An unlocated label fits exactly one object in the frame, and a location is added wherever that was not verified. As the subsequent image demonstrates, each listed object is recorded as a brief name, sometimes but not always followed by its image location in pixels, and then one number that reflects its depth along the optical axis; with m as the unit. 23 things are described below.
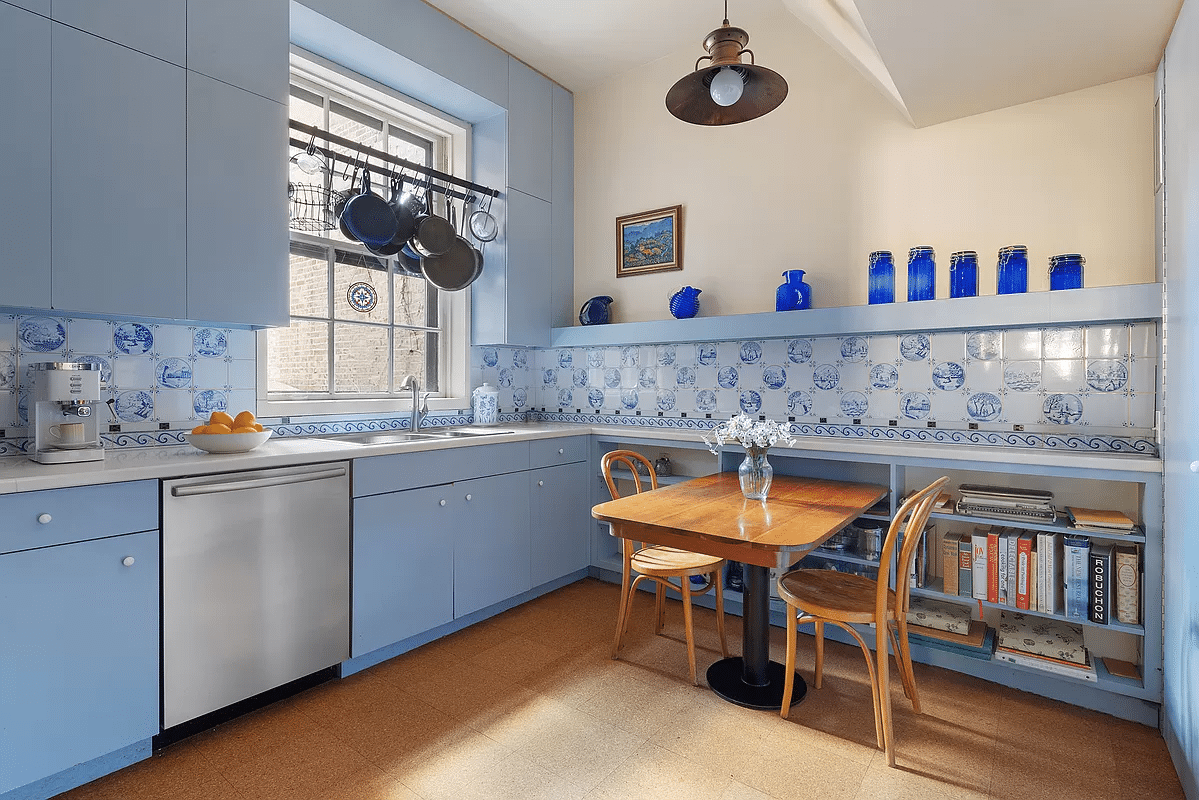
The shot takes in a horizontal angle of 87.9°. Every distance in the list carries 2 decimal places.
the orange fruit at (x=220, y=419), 2.28
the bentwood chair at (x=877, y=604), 1.92
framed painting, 3.70
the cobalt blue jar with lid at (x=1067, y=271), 2.40
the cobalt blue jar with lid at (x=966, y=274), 2.62
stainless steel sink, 2.85
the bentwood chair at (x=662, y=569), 2.48
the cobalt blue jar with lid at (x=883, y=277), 2.84
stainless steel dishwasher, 1.98
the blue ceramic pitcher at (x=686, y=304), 3.49
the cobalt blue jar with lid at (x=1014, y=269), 2.51
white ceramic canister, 3.76
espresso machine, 1.95
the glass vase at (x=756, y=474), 2.30
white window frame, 2.97
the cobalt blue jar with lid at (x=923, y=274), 2.71
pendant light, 1.84
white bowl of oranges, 2.19
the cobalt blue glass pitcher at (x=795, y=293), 3.09
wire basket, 3.01
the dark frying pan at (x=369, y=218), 2.94
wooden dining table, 1.81
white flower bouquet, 2.28
